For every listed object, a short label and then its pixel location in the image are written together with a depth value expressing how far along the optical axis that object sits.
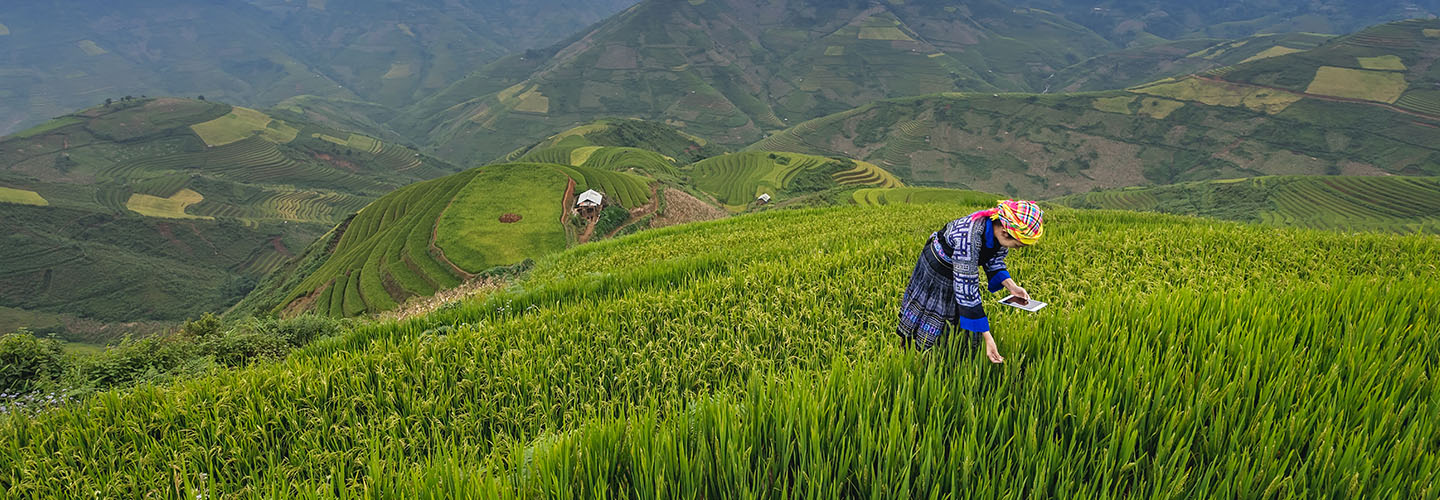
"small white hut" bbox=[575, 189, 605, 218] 52.62
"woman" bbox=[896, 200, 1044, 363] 3.63
